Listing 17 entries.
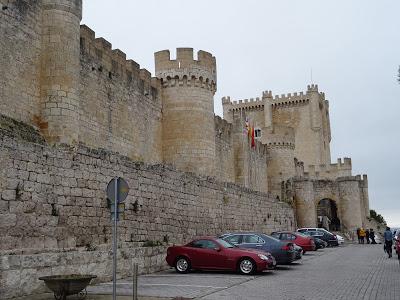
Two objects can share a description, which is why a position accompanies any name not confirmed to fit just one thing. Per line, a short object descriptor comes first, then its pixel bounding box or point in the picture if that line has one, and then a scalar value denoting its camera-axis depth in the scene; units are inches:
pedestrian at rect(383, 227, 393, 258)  845.2
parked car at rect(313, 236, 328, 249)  1144.1
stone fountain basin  352.5
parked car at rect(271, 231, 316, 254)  916.6
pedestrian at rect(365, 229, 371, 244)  1481.3
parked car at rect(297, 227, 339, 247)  1250.6
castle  423.8
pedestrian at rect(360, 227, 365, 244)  1482.5
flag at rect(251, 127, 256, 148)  1569.8
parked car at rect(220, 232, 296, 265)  674.2
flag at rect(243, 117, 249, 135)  1473.7
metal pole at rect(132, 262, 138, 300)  343.6
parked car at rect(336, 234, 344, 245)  1457.3
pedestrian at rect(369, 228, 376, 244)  1460.4
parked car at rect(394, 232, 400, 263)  686.9
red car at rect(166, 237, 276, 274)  571.5
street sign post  353.3
